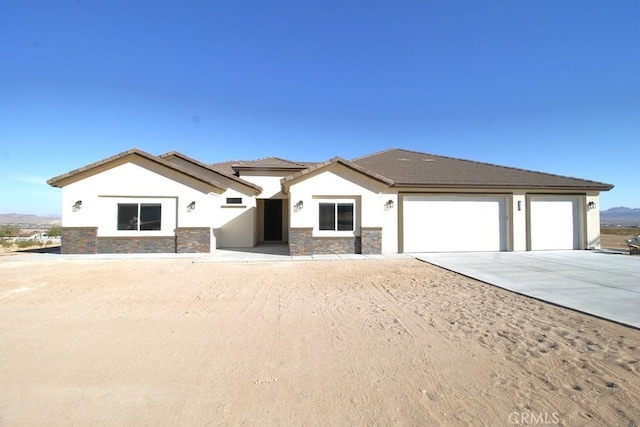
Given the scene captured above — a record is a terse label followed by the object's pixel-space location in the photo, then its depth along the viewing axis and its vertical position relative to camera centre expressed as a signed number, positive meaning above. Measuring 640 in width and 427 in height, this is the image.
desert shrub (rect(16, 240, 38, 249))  17.59 -1.17
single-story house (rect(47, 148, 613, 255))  13.34 +0.79
